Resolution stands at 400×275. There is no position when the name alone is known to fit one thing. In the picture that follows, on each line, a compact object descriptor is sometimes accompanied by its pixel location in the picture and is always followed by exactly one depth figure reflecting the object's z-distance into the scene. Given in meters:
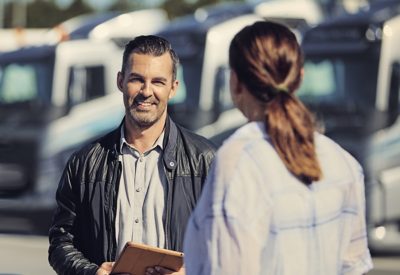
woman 3.05
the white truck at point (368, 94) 14.41
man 4.20
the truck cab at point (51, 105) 17.72
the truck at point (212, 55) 16.45
